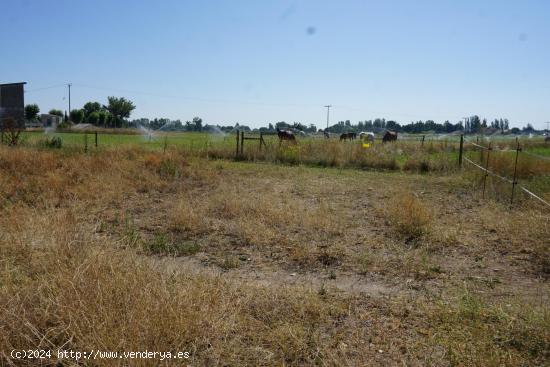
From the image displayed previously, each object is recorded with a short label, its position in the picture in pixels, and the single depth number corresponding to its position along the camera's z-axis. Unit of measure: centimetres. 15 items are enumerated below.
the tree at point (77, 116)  7856
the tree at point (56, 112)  8821
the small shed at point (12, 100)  2427
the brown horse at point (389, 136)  3444
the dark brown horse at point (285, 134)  2329
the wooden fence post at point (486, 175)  1079
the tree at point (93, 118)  7475
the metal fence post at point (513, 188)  869
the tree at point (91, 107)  8300
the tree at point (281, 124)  5791
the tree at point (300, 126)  5797
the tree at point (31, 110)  7219
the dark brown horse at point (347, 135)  3297
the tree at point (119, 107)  8769
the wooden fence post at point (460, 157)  1538
